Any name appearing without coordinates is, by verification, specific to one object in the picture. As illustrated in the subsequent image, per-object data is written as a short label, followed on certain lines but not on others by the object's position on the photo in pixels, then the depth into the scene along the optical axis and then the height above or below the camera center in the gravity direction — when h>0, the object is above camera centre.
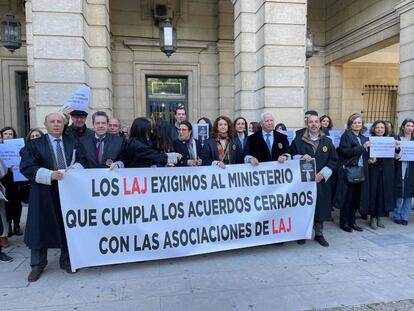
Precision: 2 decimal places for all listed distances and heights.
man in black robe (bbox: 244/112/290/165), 4.75 -0.21
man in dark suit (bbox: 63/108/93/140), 4.68 +0.10
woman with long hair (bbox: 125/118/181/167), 4.12 -0.24
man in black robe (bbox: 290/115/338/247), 4.78 -0.37
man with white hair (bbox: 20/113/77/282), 3.71 -0.68
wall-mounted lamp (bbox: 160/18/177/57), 8.53 +2.33
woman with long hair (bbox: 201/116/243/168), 4.80 -0.25
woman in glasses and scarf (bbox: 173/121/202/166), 4.75 -0.25
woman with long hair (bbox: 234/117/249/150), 4.98 +0.03
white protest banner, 3.86 -0.99
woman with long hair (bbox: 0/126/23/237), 5.19 -1.06
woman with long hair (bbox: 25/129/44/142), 5.26 -0.07
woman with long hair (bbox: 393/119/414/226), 5.70 -0.85
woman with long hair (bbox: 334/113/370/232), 5.27 -0.76
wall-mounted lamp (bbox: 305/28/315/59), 8.87 +2.25
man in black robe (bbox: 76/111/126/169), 4.04 -0.22
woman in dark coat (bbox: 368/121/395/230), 5.51 -0.94
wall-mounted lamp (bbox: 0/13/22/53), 8.02 +2.33
